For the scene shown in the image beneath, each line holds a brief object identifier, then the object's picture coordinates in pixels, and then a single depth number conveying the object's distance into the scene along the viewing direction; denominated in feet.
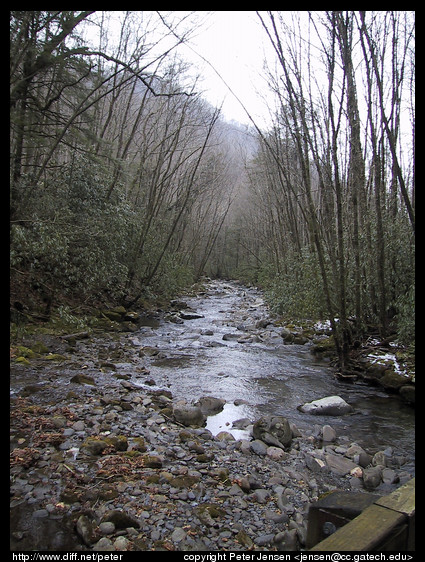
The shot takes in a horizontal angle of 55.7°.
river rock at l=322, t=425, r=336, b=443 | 13.35
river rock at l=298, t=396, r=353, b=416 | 15.89
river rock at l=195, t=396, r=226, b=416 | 15.14
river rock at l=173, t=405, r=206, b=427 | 13.39
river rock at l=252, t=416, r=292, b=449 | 12.35
